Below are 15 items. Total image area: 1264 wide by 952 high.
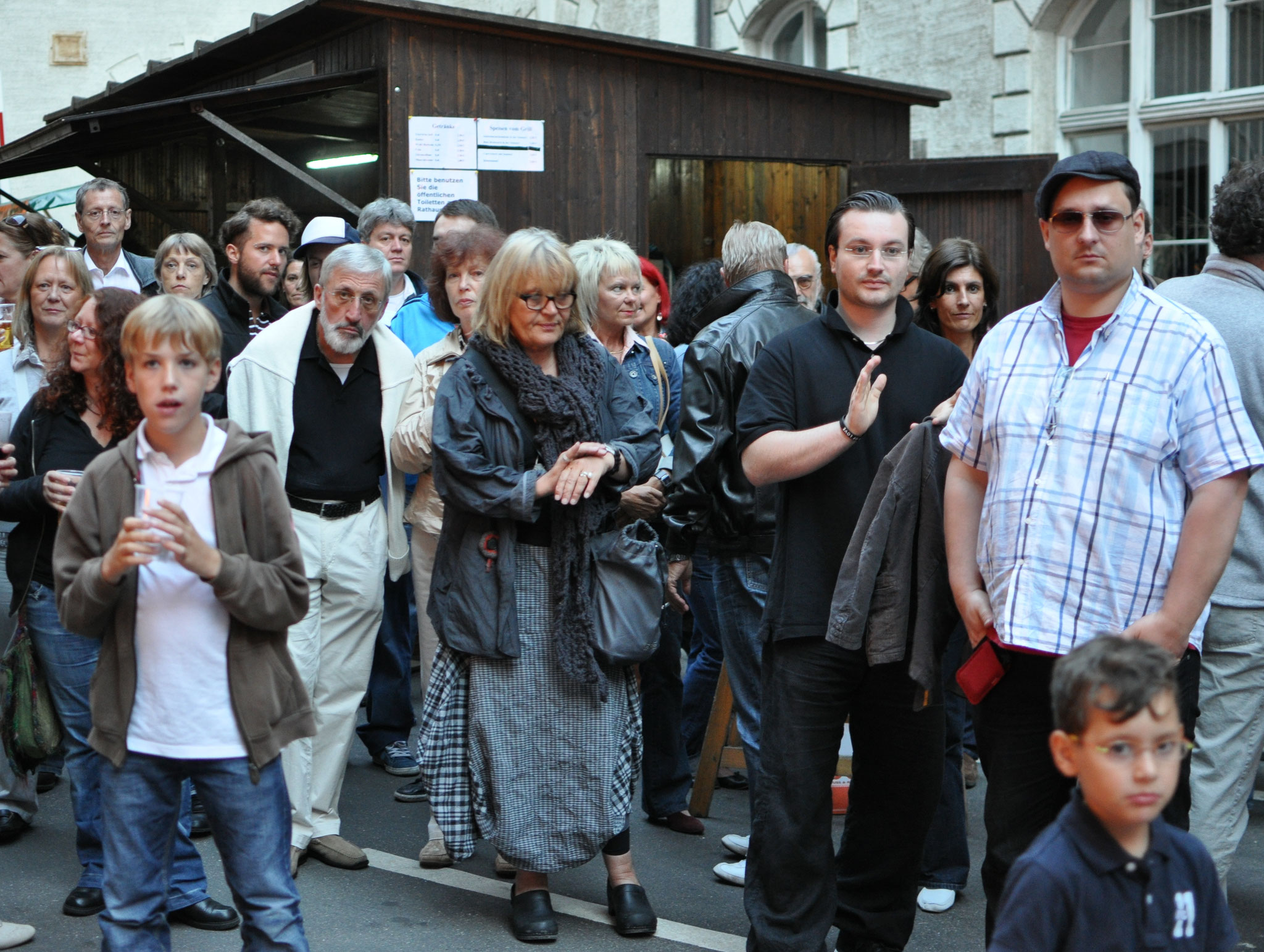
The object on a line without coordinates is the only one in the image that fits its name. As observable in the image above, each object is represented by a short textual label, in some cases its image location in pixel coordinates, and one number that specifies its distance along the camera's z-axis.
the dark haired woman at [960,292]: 5.43
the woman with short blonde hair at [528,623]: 4.07
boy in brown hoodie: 3.09
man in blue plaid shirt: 2.81
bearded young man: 5.69
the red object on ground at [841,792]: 5.13
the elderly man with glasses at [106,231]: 7.14
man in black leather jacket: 4.32
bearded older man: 4.57
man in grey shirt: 3.83
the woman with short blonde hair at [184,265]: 6.53
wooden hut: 9.01
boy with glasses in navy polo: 2.19
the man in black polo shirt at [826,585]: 3.57
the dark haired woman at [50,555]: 4.00
